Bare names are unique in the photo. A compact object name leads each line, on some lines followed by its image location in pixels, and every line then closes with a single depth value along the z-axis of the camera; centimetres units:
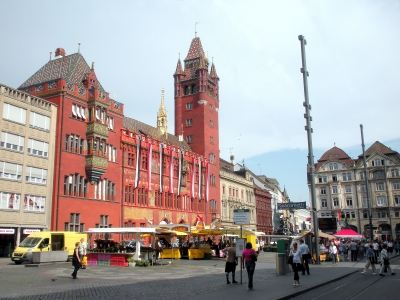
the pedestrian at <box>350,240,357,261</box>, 3419
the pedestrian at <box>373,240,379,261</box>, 2719
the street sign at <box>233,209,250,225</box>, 1779
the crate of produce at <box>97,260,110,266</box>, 2886
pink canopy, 4407
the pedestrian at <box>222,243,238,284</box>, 1736
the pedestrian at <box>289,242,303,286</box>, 1686
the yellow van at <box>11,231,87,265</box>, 3002
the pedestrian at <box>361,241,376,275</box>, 2269
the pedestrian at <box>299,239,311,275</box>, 2153
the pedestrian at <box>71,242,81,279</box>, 1897
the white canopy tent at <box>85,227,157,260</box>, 2827
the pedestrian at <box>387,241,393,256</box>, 4500
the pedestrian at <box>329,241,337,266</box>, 2953
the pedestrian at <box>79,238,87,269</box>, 2281
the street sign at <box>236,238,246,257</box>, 1734
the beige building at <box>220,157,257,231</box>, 7700
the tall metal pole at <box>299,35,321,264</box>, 2753
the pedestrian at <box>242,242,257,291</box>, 1565
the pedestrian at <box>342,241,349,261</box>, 3575
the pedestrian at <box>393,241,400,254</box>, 5048
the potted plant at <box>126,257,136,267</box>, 2776
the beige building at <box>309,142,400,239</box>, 8731
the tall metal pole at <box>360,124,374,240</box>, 4147
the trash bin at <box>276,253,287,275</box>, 2206
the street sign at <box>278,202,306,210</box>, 2710
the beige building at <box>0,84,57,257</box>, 3703
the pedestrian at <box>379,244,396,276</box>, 2196
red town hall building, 4256
